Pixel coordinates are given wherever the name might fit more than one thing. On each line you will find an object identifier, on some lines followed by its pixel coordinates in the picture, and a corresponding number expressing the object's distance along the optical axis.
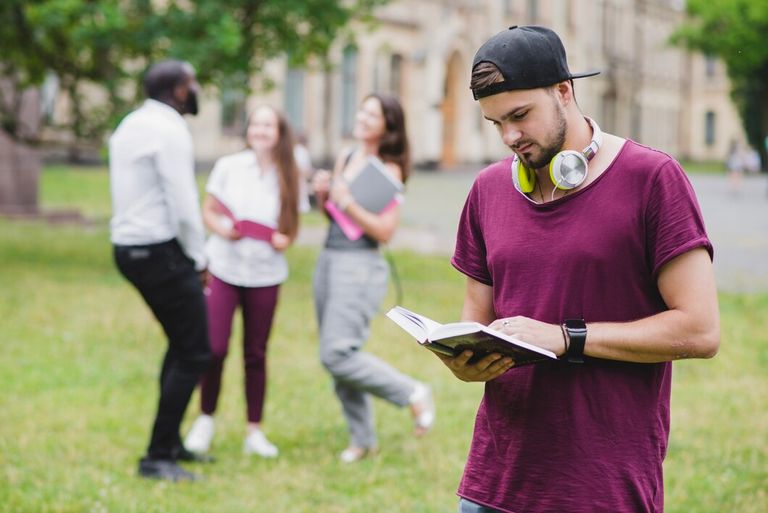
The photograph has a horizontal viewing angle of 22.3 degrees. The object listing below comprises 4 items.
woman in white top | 12.27
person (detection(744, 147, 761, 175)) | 92.77
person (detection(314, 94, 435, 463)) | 11.83
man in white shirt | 10.69
